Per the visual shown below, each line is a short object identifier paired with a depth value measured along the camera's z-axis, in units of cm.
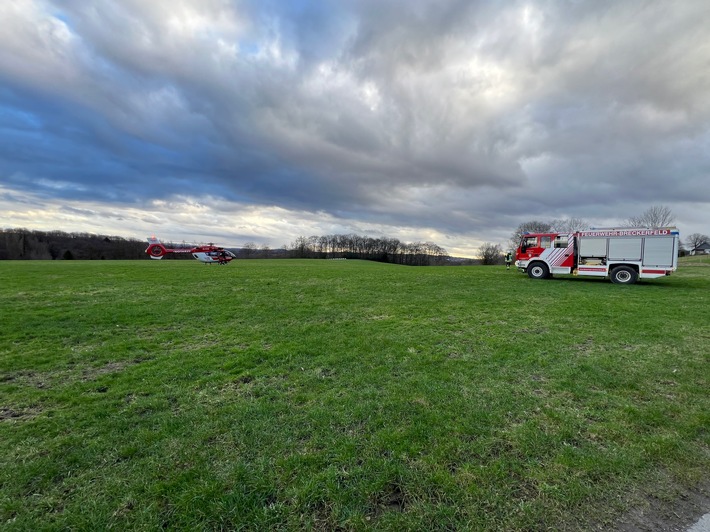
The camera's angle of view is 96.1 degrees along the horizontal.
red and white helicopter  3462
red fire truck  1661
